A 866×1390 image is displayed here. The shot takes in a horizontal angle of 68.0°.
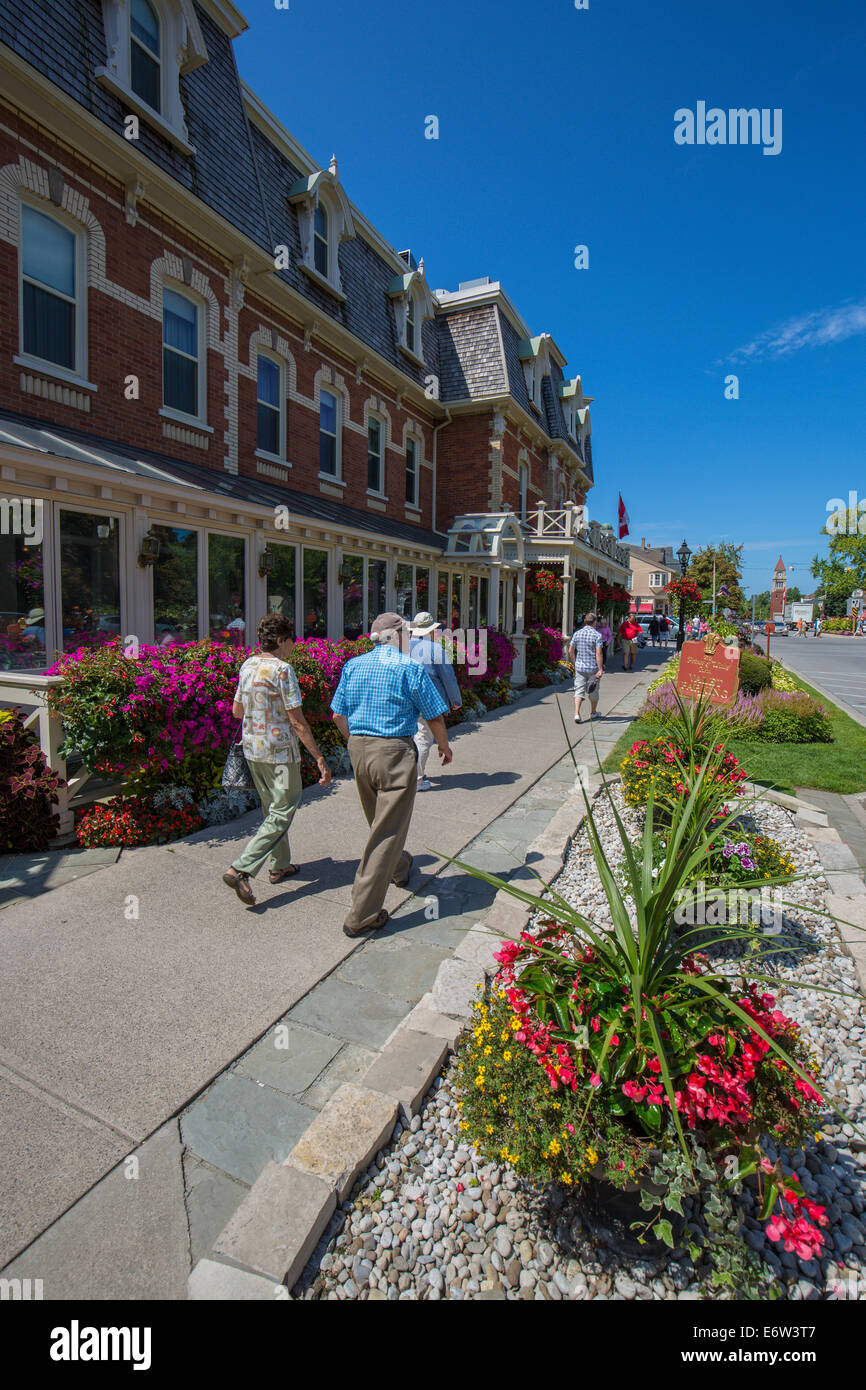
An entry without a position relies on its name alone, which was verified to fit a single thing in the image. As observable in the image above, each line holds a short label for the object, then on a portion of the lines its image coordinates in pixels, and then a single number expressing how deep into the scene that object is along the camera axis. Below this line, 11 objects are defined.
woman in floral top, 4.21
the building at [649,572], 73.81
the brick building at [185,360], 6.91
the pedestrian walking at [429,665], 6.62
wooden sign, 7.39
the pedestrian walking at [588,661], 10.42
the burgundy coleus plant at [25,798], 5.04
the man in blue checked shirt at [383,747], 3.89
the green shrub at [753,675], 11.71
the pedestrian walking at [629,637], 19.94
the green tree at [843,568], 69.31
